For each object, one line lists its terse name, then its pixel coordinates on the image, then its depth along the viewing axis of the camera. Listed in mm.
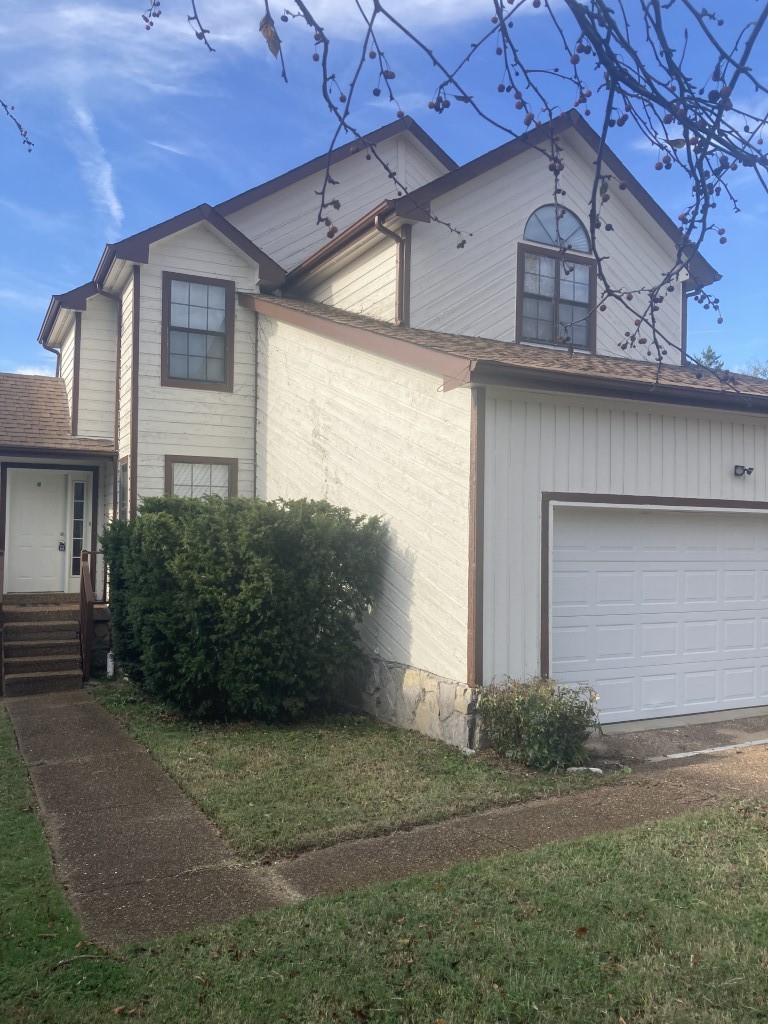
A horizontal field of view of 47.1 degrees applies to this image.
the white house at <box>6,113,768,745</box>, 8430
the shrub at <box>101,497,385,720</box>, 9086
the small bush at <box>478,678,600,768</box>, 7480
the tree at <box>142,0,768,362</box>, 3393
